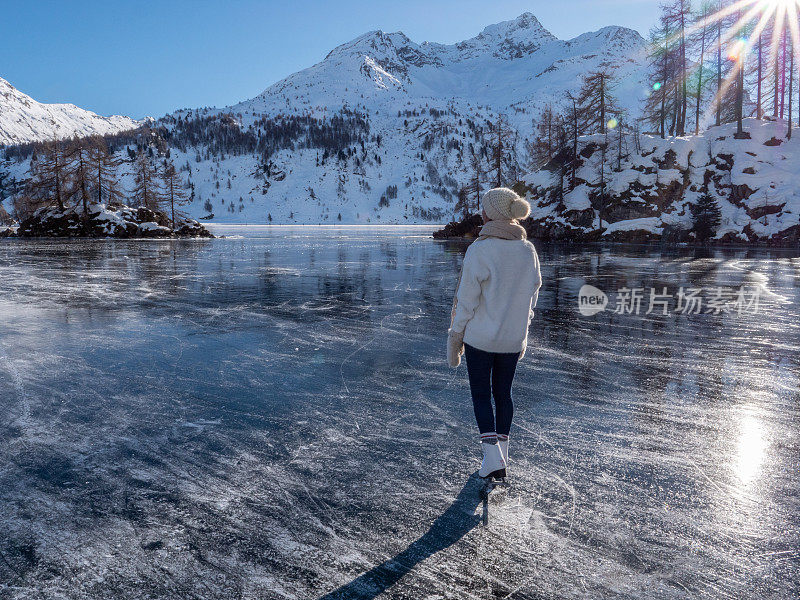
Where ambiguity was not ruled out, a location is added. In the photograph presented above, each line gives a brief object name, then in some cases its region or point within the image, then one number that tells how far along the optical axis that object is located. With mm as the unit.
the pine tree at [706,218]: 32094
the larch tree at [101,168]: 50844
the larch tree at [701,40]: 40906
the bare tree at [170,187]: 63331
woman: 3166
